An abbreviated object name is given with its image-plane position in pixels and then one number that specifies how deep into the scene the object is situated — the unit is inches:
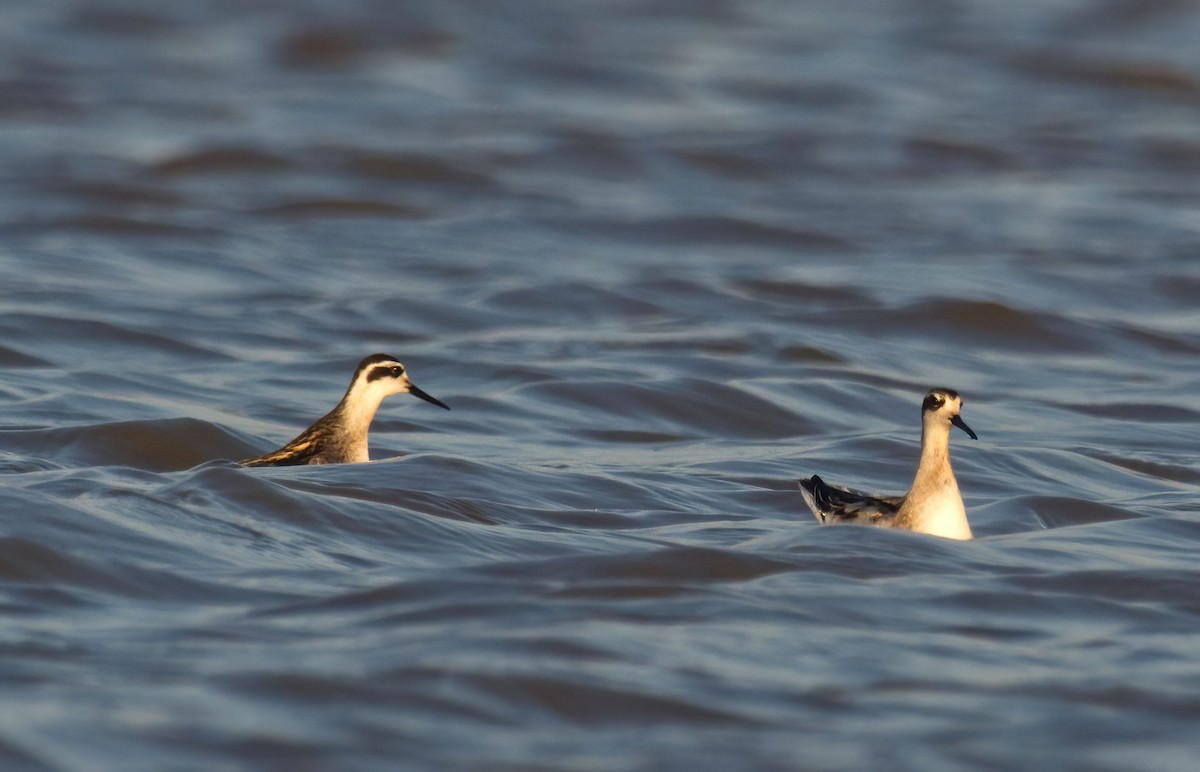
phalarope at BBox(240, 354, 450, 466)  832.9
